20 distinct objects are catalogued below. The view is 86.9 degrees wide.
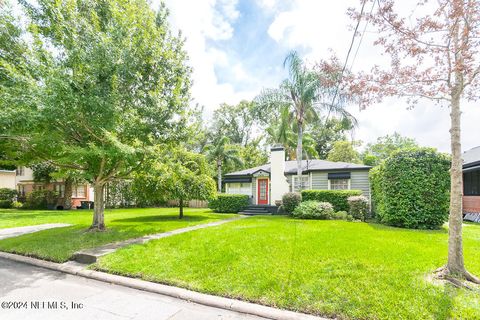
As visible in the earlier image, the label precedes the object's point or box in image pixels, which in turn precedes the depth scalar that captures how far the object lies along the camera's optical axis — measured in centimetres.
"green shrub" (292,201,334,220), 1324
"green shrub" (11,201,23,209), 2322
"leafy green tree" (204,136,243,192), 2573
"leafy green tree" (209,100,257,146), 3812
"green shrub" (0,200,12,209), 2287
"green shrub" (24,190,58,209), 2311
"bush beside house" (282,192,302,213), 1543
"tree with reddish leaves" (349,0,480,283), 434
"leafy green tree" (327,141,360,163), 3028
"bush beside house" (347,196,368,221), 1308
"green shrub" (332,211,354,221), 1305
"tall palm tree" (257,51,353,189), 1549
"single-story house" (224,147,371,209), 1658
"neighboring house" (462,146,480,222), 1478
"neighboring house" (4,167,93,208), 2425
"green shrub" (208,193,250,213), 1822
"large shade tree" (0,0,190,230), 641
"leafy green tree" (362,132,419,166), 3866
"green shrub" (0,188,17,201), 2316
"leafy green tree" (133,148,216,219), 1273
